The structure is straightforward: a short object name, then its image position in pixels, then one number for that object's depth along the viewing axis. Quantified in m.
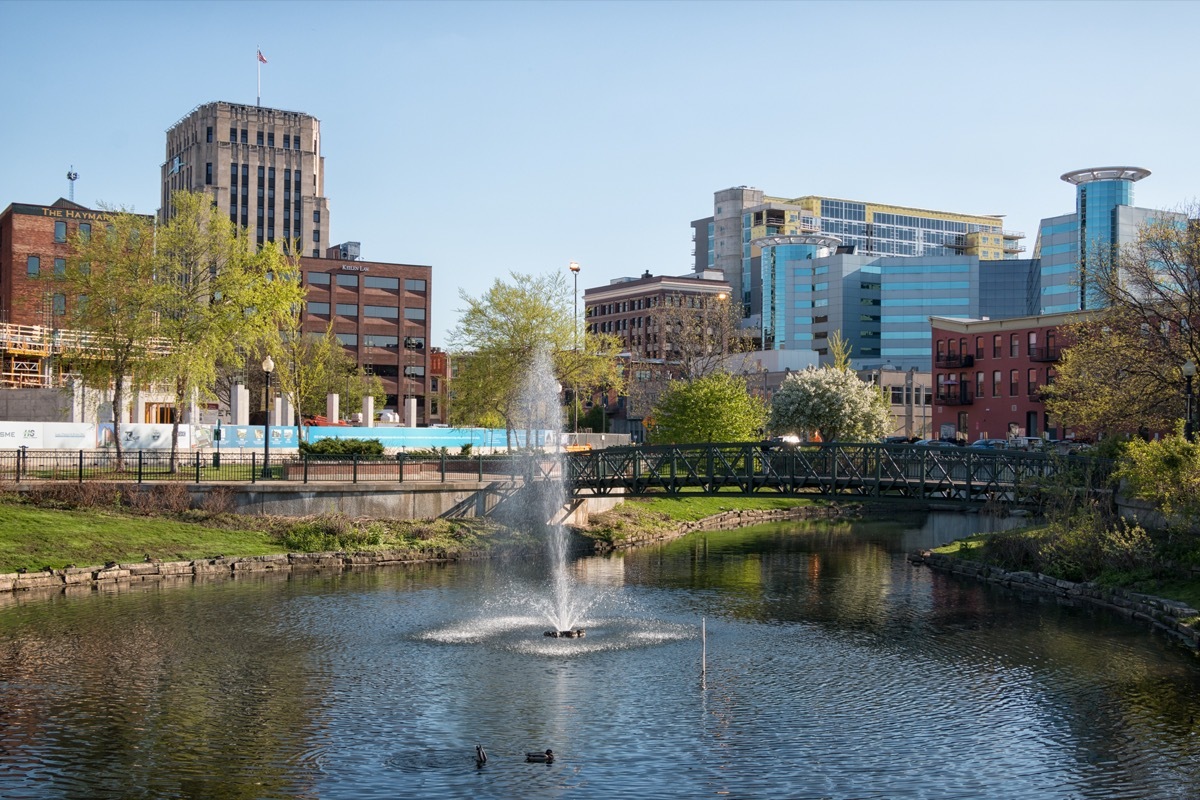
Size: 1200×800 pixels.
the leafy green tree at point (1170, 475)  36.94
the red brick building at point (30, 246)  97.62
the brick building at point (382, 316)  141.25
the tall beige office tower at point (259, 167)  180.75
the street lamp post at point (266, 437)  50.09
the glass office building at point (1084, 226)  165.12
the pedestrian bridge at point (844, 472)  45.53
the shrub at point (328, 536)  47.69
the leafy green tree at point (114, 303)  56.16
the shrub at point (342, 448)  56.38
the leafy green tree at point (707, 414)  71.62
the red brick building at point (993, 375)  91.00
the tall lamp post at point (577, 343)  71.44
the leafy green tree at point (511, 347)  70.31
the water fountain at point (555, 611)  32.75
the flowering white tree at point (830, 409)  80.19
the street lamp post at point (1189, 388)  39.84
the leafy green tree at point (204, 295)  58.00
